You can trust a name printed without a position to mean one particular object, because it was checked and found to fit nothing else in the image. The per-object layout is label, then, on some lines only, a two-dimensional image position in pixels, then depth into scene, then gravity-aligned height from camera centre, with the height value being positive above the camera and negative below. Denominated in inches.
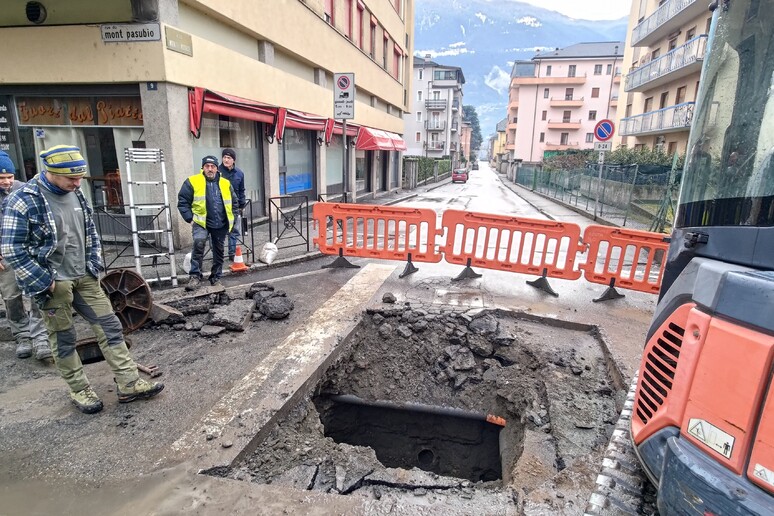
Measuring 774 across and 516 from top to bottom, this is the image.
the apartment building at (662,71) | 959.0 +217.9
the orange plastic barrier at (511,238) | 275.3 -49.8
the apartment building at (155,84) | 325.7 +52.9
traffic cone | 302.8 -76.4
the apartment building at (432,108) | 2974.9 +338.5
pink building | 2536.9 +369.2
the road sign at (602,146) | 637.2 +22.2
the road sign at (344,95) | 361.4 +48.5
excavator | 61.1 -22.7
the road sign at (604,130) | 626.2 +44.2
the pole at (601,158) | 618.8 +4.8
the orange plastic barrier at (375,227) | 306.2 -49.9
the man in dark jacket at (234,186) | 301.9 -24.3
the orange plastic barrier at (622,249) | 261.6 -51.6
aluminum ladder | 236.5 -27.7
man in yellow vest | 251.3 -34.6
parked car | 1865.2 -74.2
